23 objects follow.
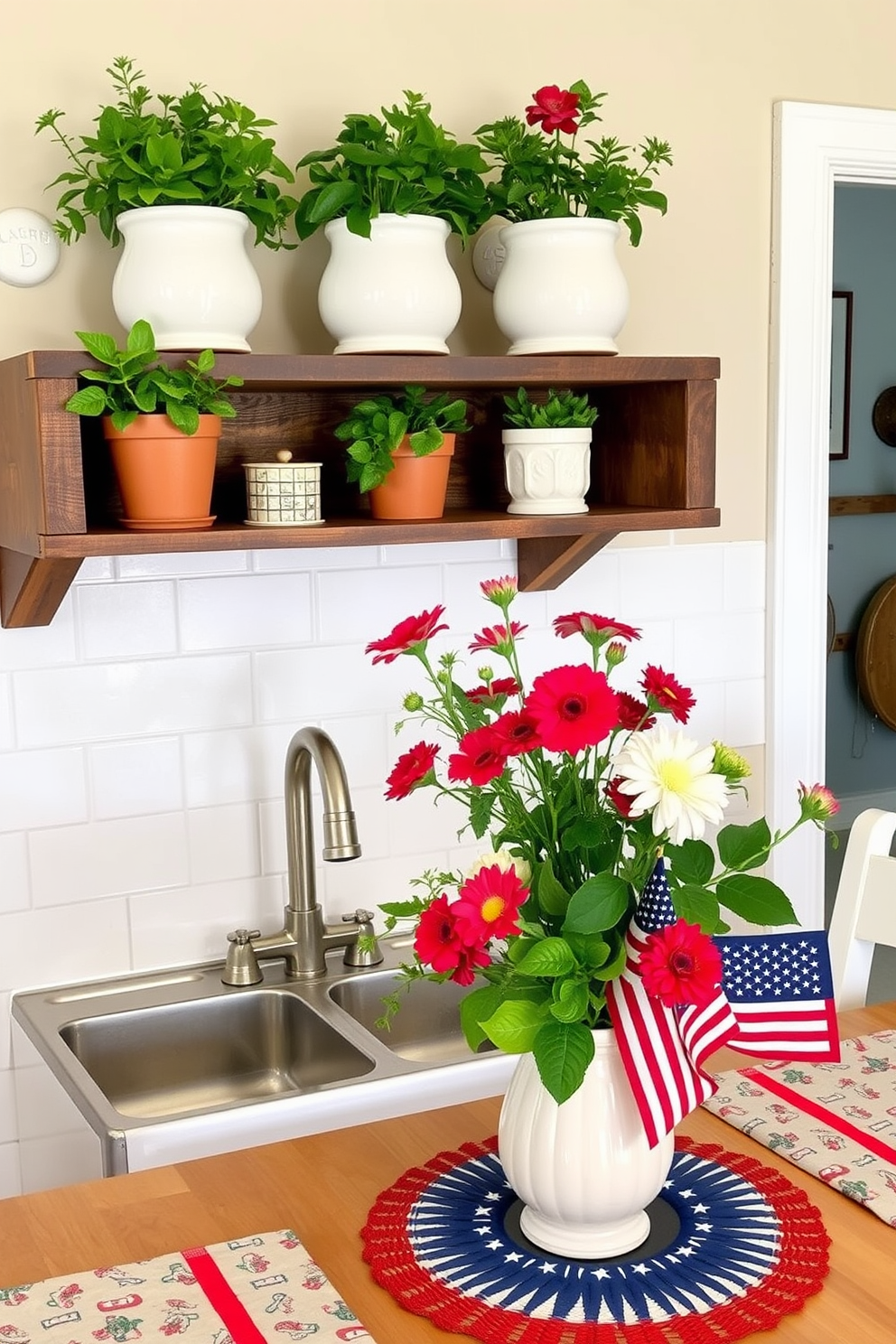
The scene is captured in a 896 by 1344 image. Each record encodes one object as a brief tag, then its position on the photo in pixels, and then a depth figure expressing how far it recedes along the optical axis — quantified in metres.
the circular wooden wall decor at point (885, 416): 5.25
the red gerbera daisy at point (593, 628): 1.13
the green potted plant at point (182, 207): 1.66
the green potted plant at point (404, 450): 1.80
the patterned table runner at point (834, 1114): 1.28
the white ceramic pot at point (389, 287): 1.76
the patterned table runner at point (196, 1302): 1.06
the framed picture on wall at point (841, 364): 5.09
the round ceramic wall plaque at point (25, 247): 1.78
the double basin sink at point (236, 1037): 1.79
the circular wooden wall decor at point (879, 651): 5.22
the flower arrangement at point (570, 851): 1.02
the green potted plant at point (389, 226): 1.74
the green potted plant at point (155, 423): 1.58
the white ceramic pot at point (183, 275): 1.66
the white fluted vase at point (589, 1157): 1.11
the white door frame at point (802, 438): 2.27
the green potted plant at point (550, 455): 1.87
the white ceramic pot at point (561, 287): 1.85
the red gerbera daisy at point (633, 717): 1.12
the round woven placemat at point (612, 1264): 1.06
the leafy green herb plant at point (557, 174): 1.87
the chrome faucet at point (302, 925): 1.92
